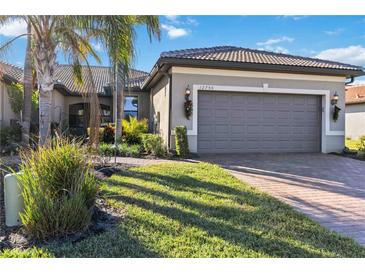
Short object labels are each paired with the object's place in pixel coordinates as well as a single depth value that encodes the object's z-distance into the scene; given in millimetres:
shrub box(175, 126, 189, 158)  11438
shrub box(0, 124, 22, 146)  12745
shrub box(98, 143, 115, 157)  11738
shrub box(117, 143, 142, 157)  11888
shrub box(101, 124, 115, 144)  15430
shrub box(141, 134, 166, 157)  11546
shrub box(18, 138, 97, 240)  3850
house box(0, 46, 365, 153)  11992
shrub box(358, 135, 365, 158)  11854
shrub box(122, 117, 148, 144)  14656
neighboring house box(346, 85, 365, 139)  24594
